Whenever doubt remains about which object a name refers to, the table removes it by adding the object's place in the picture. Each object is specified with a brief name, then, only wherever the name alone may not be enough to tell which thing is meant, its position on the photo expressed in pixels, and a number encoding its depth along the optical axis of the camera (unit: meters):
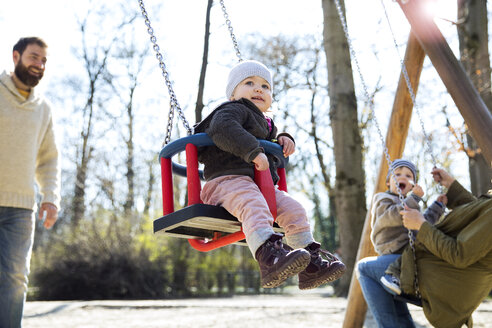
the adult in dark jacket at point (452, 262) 2.71
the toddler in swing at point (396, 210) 3.37
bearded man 2.90
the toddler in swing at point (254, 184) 2.10
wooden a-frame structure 3.28
